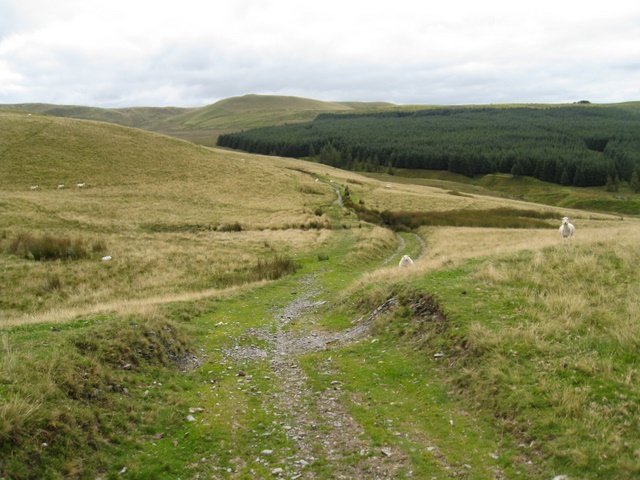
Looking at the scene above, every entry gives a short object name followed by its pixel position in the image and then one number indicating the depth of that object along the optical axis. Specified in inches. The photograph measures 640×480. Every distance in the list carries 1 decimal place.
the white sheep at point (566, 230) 956.0
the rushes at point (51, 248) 1047.6
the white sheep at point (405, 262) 876.5
